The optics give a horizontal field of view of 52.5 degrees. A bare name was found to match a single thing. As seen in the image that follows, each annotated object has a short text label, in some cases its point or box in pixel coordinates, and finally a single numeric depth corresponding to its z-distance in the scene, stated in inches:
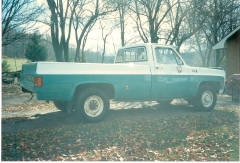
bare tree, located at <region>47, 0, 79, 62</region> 590.9
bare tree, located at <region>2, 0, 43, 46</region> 456.8
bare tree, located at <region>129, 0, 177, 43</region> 652.7
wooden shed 570.9
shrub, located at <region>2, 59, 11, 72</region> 800.0
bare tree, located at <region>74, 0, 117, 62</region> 664.9
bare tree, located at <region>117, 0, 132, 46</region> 689.2
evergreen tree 1091.2
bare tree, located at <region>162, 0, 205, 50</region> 618.2
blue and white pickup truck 217.0
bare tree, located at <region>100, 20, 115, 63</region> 1127.3
